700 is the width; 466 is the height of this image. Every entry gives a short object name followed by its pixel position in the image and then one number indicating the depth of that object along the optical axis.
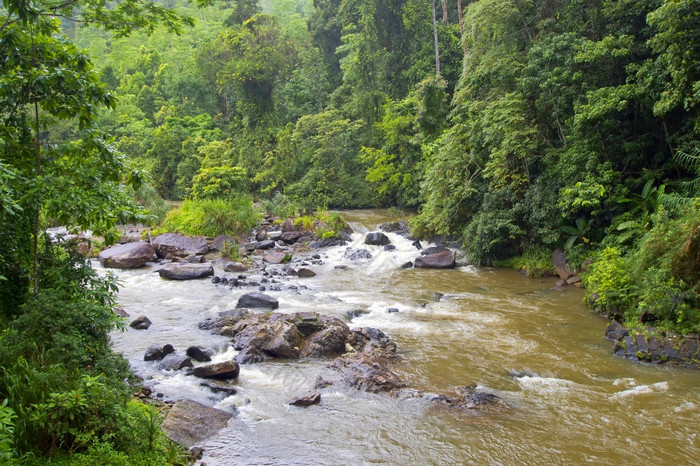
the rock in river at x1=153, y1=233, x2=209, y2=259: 19.78
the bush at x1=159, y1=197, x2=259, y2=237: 22.53
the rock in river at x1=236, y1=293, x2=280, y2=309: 13.15
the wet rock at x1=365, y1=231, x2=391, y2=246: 21.33
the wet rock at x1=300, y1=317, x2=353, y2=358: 9.95
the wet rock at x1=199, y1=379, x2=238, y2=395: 8.23
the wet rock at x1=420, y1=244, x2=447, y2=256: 19.23
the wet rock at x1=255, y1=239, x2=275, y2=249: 21.70
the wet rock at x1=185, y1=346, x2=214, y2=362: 9.56
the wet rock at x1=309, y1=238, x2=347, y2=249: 22.06
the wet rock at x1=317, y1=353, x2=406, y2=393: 8.36
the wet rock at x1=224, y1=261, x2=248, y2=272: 17.97
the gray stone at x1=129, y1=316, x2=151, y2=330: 11.56
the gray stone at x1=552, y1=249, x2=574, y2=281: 15.10
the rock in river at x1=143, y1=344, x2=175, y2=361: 9.52
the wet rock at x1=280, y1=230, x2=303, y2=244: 22.86
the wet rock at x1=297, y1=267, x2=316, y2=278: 17.22
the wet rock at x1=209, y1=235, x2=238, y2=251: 20.84
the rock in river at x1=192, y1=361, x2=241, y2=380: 8.67
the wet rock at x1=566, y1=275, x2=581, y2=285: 14.59
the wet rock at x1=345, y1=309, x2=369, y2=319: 12.39
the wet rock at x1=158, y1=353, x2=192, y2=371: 9.05
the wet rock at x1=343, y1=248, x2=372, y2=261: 19.98
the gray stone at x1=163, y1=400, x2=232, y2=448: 6.57
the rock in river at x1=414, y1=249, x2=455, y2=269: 17.92
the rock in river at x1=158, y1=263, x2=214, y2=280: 16.55
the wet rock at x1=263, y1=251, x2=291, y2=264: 19.45
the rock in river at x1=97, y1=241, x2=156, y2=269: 18.20
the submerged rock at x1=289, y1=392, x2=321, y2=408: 7.82
